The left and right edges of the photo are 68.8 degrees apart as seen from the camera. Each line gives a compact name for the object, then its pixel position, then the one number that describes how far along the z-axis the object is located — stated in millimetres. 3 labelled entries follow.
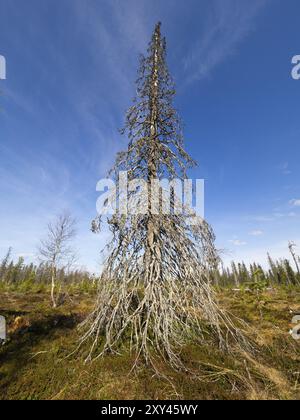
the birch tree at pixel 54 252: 18234
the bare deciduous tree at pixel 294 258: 53112
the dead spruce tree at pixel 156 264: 5578
